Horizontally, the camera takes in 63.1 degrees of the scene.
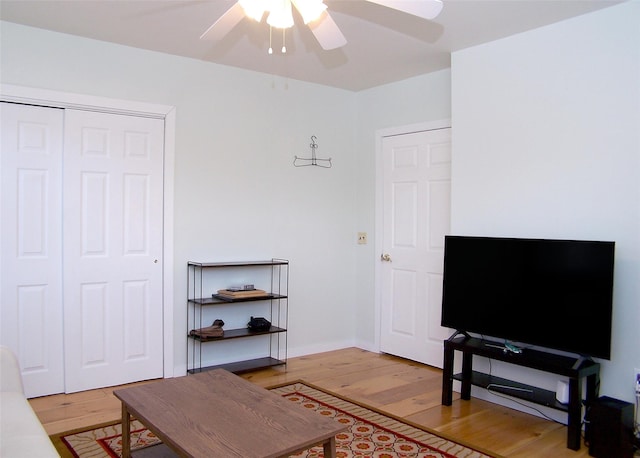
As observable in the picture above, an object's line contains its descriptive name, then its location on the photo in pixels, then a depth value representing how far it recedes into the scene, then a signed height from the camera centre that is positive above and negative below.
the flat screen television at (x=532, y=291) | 2.97 -0.46
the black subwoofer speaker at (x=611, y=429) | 2.76 -1.12
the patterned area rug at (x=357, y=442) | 2.82 -1.30
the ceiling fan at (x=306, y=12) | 2.10 +0.85
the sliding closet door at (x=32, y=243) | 3.54 -0.24
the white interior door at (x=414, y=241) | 4.46 -0.22
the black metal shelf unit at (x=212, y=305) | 4.17 -0.79
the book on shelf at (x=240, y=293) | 4.17 -0.66
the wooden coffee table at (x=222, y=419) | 1.97 -0.88
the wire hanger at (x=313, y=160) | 4.90 +0.52
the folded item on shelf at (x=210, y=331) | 4.09 -0.95
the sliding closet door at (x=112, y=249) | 3.76 -0.29
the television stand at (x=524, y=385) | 2.93 -0.98
